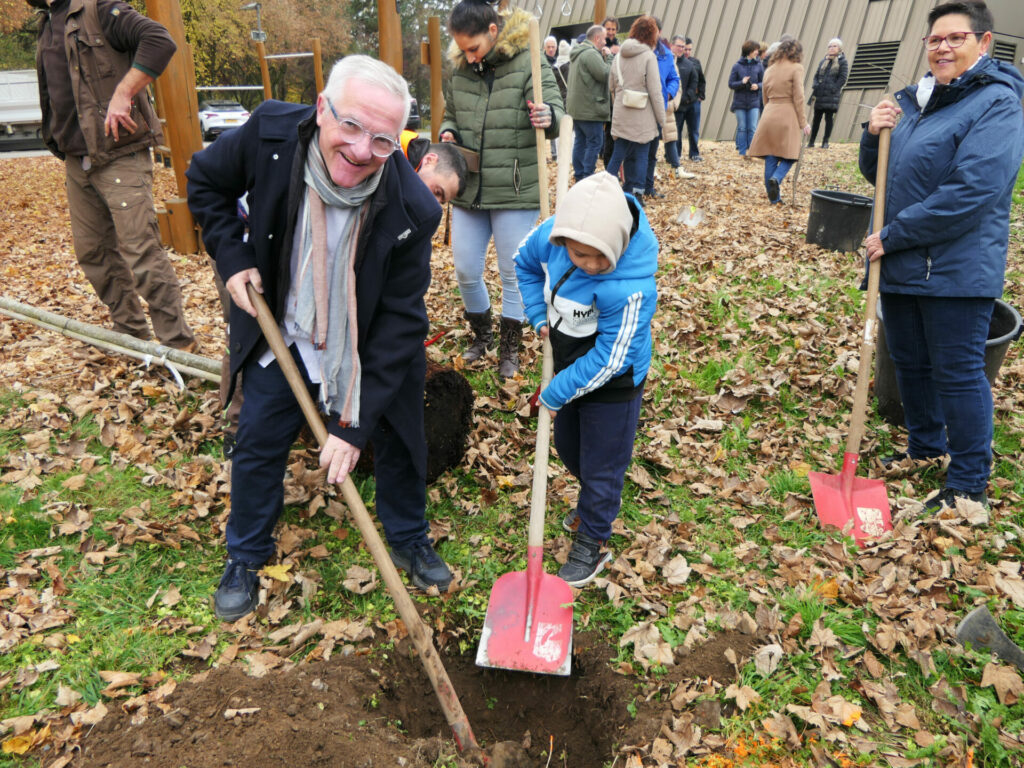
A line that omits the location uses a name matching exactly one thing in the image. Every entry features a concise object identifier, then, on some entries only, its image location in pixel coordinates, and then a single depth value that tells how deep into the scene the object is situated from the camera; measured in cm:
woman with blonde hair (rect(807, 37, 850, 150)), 1202
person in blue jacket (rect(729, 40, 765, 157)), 1162
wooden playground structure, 673
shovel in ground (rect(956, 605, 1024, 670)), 276
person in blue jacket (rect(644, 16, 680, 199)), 1013
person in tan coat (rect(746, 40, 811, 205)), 887
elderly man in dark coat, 225
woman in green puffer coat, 405
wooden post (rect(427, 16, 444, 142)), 819
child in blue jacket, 256
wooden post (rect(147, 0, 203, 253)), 664
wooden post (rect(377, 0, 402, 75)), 701
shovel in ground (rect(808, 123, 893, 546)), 361
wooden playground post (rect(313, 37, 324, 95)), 1049
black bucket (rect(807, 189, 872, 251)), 741
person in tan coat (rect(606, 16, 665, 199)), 860
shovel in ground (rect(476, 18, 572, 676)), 279
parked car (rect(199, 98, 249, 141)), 2025
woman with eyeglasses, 317
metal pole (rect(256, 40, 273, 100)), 1122
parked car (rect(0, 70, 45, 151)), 1582
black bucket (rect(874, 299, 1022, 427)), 394
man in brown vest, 419
